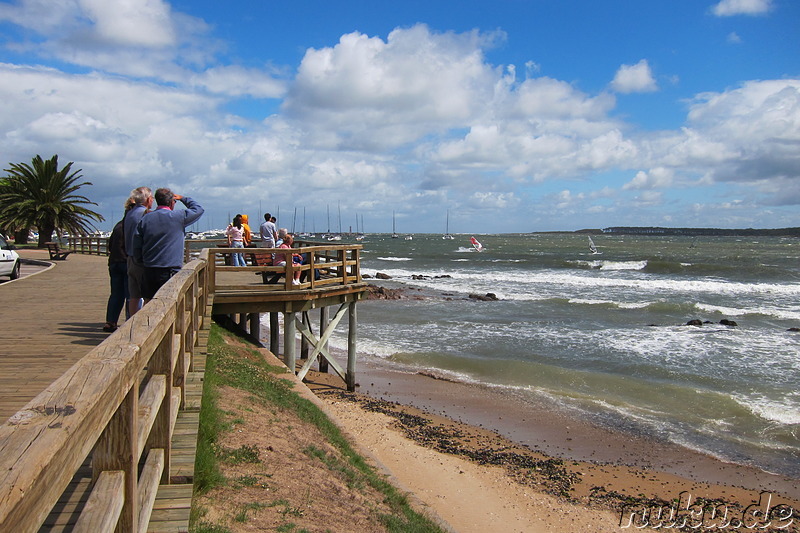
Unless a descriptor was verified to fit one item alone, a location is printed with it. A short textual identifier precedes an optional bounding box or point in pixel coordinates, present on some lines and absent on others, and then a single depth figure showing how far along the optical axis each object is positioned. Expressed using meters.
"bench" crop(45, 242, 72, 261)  24.53
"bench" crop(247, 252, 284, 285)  13.42
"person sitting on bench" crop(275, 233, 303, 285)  12.83
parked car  15.45
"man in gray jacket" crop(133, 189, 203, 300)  6.87
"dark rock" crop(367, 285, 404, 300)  32.16
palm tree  34.38
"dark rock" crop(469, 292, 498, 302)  32.84
